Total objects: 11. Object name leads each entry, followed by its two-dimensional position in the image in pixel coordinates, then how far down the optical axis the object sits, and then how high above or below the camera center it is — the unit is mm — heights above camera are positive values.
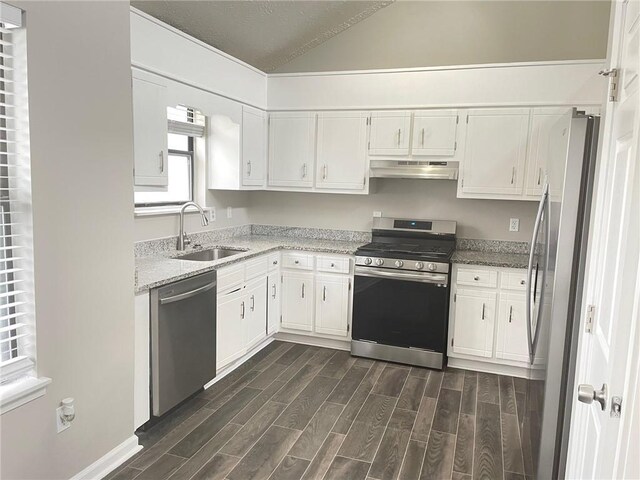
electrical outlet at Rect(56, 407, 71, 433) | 2172 -1071
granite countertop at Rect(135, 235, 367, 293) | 2867 -474
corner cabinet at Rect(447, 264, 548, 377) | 3775 -925
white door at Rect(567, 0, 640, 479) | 1032 -226
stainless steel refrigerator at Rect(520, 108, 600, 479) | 1938 -317
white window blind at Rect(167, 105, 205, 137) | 3751 +584
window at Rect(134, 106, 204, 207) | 3734 +293
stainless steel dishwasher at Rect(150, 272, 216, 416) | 2787 -919
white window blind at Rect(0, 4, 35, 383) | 1918 -133
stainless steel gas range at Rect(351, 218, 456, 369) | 3873 -850
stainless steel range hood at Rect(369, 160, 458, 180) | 4035 +278
